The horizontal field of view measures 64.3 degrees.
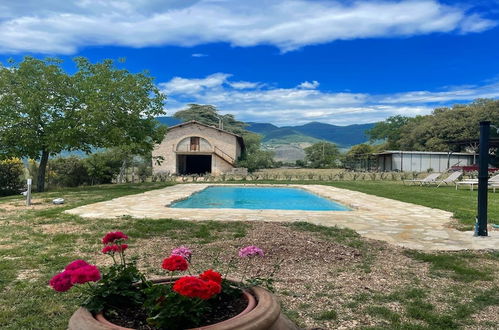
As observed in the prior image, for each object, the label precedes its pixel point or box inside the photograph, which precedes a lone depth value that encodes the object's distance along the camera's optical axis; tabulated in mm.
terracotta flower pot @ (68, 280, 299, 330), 1594
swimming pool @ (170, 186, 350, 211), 12555
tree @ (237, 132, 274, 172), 32688
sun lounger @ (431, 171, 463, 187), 17719
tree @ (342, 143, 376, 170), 40609
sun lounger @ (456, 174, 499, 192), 14828
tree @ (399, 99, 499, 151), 38469
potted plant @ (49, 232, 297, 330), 1627
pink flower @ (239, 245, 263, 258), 2312
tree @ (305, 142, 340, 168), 48969
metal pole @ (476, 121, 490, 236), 5668
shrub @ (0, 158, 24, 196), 15539
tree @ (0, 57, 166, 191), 13516
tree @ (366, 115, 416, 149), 63541
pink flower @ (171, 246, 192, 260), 2312
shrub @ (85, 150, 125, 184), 19406
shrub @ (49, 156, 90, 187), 18156
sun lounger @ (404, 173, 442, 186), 18484
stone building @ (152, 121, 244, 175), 30906
